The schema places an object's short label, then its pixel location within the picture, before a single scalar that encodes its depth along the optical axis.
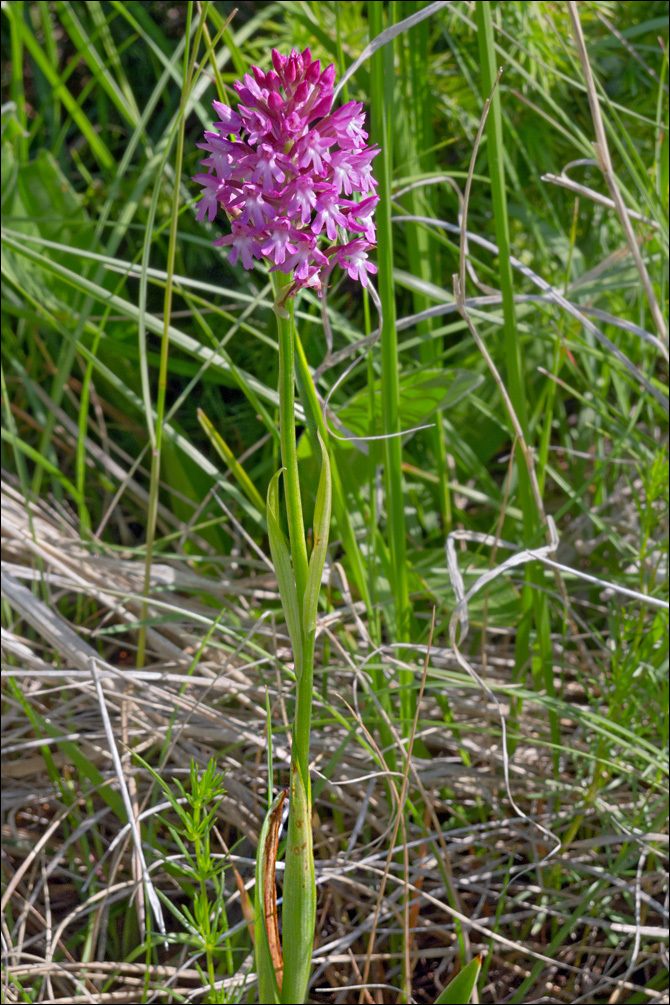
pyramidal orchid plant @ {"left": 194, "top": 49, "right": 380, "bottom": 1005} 0.77
